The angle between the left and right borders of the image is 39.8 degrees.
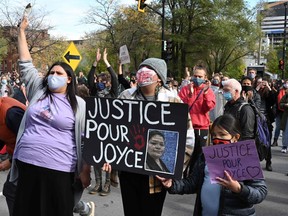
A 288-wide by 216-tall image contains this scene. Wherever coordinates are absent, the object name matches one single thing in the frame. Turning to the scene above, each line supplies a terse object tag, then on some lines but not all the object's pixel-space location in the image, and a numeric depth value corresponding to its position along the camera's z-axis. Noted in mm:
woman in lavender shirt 3070
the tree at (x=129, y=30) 36250
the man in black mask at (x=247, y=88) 6392
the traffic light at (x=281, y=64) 31388
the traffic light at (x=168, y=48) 24000
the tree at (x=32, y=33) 28625
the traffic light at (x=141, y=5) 18406
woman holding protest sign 3025
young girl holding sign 2488
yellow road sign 10359
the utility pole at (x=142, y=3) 18391
